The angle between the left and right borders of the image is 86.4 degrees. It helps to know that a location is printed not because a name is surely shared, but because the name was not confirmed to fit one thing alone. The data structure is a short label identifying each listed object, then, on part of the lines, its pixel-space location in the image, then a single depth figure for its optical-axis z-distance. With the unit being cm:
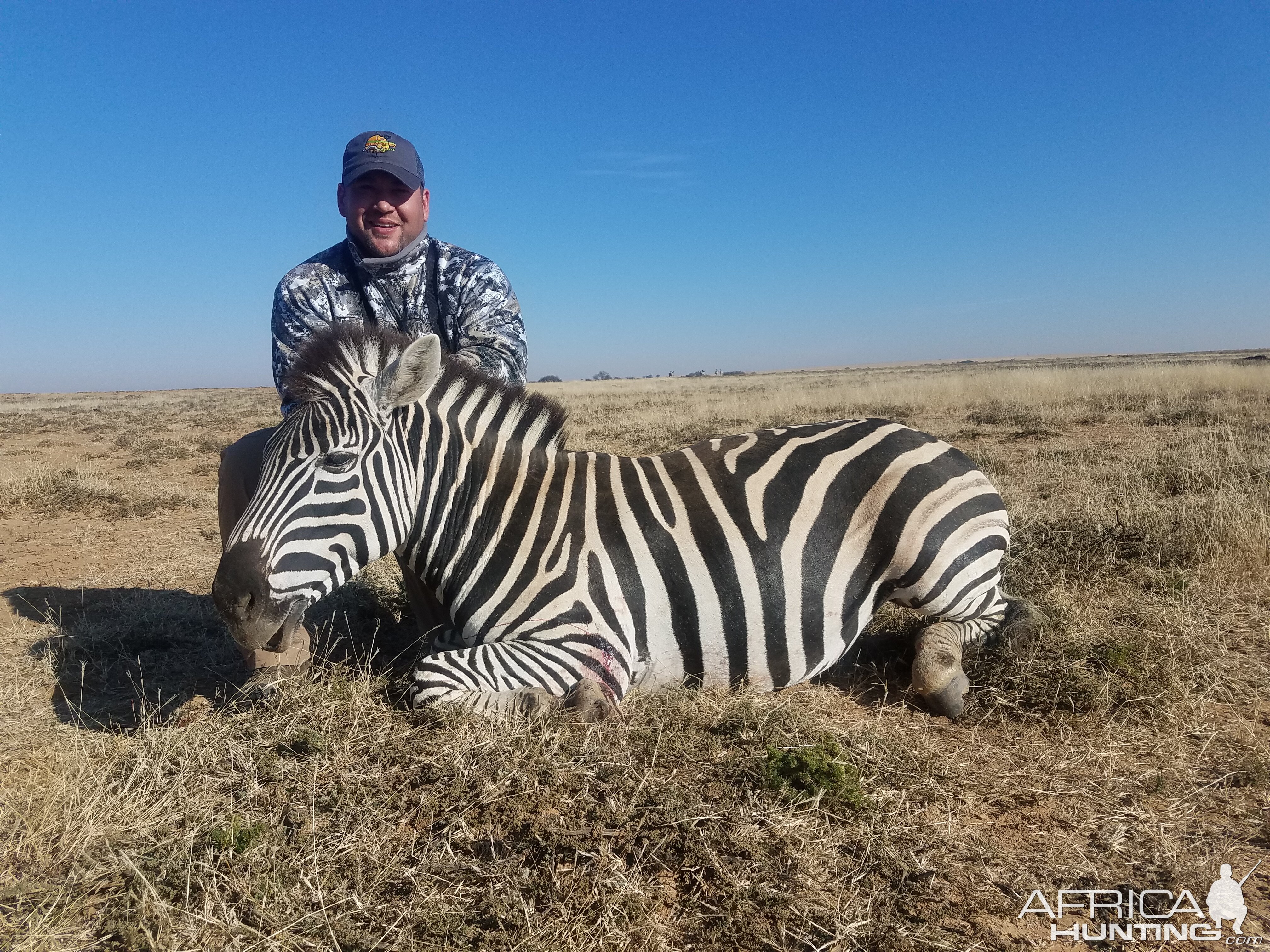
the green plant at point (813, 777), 233
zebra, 278
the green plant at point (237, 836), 207
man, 390
